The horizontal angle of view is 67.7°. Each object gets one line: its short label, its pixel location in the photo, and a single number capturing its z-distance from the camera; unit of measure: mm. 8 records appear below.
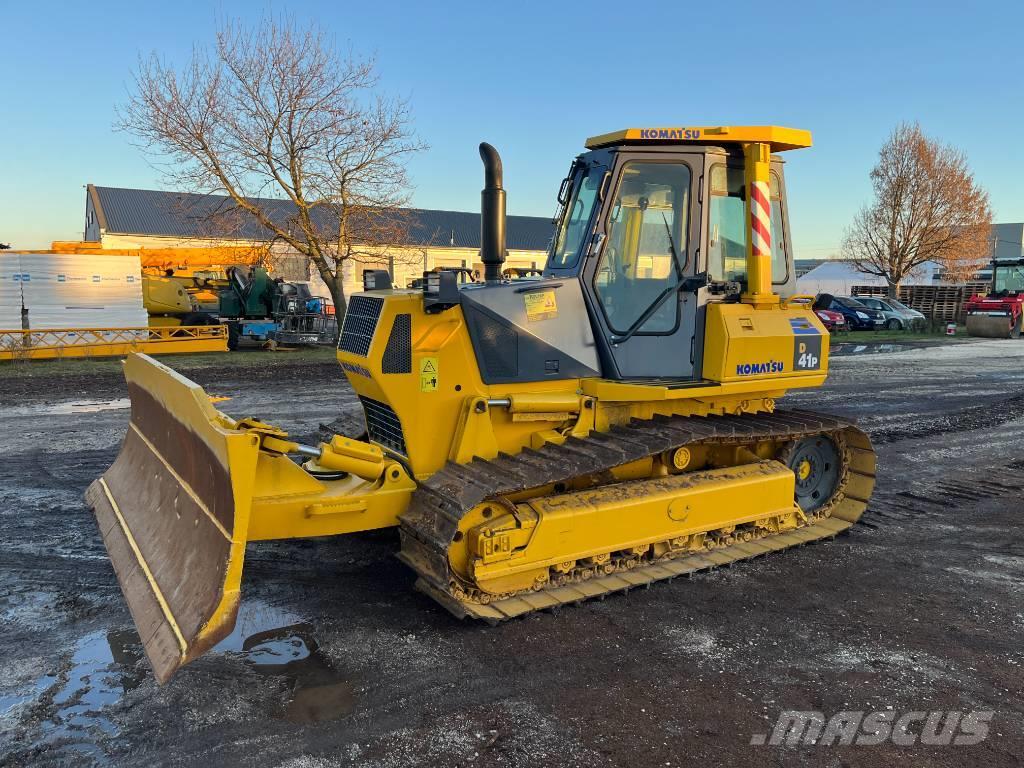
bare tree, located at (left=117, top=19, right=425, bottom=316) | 20172
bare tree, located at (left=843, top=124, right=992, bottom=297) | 34812
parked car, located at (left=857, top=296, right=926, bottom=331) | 31391
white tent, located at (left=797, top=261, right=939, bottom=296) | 45125
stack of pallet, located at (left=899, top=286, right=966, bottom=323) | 34616
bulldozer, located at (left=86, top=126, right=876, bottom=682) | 4547
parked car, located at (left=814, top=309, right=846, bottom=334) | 29383
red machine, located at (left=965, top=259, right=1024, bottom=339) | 27781
